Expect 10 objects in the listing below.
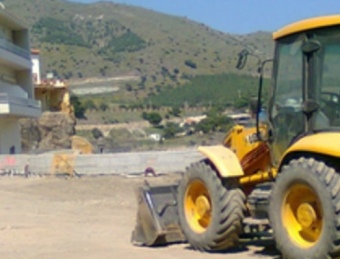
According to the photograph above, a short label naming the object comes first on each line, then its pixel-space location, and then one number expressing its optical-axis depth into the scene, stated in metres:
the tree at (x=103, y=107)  112.22
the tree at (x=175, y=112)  106.18
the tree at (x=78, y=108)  97.11
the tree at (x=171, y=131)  77.20
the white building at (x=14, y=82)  52.09
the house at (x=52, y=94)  69.44
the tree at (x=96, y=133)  88.34
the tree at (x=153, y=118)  98.69
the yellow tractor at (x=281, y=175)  8.98
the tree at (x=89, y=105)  110.31
